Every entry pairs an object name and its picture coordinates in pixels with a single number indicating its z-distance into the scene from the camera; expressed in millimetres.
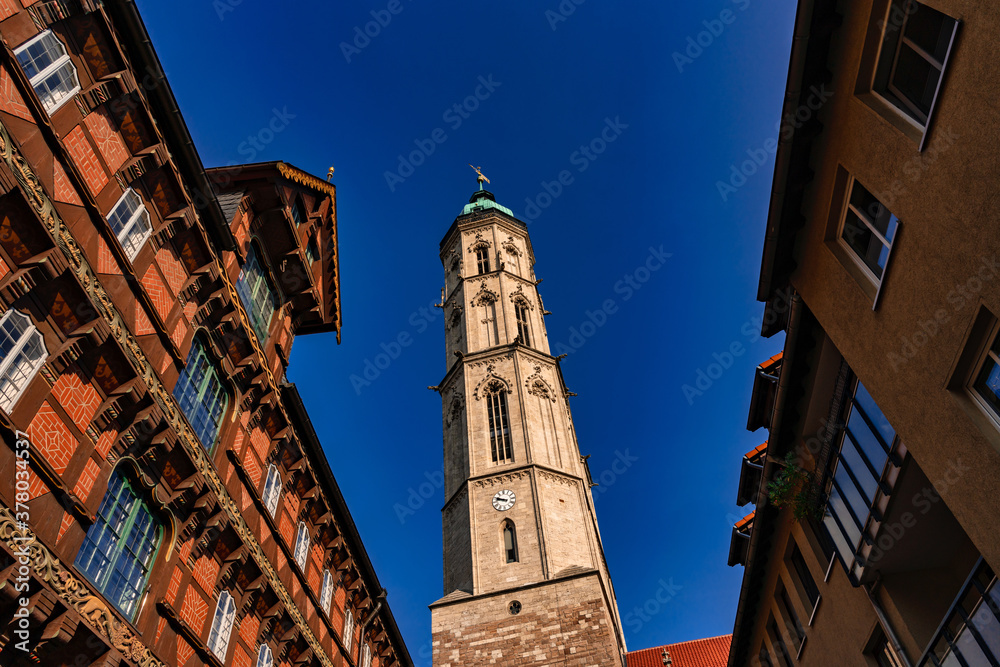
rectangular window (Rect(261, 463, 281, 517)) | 16453
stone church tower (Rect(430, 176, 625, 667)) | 33844
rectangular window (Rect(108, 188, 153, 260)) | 11703
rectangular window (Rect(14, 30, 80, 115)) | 9883
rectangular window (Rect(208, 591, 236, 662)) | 13140
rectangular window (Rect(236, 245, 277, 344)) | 16781
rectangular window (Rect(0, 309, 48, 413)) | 8828
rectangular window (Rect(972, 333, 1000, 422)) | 8461
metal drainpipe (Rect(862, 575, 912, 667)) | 11383
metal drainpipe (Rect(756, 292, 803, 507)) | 14164
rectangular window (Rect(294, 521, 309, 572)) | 17797
